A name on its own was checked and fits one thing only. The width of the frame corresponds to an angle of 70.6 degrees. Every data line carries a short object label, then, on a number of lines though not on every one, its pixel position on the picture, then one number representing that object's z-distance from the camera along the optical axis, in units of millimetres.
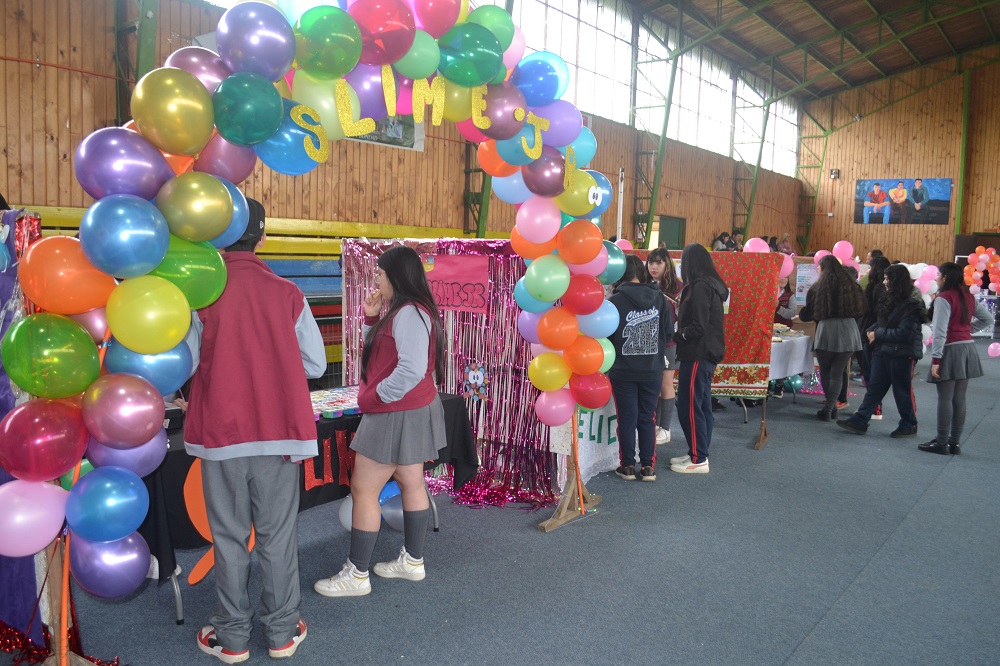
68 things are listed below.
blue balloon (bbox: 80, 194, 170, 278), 1755
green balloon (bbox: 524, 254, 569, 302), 3283
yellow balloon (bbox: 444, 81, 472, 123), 2689
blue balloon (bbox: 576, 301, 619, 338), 3482
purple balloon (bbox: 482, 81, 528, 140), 2727
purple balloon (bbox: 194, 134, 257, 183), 2072
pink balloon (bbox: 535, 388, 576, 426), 3496
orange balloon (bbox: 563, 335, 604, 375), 3418
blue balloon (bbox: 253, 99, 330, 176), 2145
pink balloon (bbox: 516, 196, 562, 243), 3182
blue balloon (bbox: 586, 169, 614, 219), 3270
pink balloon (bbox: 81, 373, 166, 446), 1790
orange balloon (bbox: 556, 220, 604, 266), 3254
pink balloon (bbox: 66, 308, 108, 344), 1896
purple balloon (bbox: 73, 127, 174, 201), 1827
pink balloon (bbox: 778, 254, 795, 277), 6598
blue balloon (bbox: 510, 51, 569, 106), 2875
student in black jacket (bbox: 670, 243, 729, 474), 4309
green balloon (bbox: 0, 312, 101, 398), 1747
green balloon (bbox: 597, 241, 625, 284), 3577
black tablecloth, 2436
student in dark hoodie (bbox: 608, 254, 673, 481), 3990
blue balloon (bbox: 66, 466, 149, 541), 1812
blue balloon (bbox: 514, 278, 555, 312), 3404
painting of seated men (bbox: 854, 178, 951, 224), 17797
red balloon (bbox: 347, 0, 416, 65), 2264
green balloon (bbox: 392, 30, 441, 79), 2426
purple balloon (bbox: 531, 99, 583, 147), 3027
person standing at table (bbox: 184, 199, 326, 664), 2068
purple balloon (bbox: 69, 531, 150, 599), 1865
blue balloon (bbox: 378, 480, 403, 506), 3195
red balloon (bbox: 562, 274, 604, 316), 3398
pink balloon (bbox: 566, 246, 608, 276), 3410
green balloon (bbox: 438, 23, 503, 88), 2537
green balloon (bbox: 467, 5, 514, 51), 2676
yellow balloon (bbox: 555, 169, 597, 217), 3186
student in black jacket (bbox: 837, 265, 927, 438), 5145
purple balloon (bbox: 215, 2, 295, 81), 1983
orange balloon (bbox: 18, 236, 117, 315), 1776
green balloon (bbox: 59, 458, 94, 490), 1937
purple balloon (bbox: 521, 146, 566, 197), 3035
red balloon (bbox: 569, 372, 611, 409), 3488
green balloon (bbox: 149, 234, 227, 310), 1906
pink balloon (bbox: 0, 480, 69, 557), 1762
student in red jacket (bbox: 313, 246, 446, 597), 2527
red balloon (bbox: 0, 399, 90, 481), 1730
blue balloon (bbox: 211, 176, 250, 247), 2021
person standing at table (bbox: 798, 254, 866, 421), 5586
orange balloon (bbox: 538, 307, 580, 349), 3395
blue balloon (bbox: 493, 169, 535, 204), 3256
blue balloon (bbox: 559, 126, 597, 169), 3277
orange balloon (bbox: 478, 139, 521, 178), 3182
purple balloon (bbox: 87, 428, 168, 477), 1911
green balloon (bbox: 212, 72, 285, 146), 1937
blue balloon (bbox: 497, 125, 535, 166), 2879
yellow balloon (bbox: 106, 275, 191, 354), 1814
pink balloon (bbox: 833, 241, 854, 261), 8477
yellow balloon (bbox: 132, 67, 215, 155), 1855
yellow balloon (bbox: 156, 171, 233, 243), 1880
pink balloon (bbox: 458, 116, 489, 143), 2908
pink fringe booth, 3826
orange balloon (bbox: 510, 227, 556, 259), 3359
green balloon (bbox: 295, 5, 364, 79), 2139
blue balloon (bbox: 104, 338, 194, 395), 1897
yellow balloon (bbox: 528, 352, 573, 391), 3459
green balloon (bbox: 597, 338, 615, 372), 3548
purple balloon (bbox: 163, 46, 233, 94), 2037
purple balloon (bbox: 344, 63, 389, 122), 2402
